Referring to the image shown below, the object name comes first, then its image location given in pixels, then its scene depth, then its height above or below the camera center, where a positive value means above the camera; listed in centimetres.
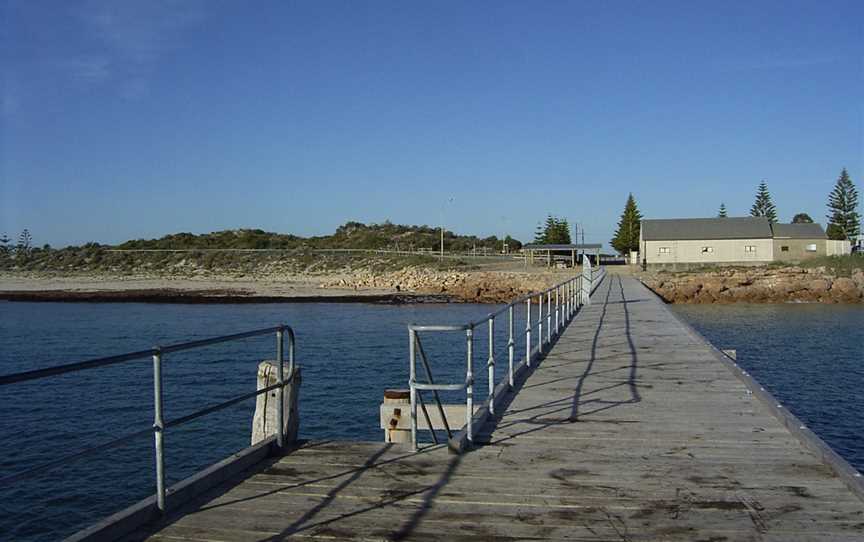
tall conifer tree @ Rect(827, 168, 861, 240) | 8800 +591
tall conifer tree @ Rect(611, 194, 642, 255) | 9312 +458
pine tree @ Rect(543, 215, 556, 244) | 9906 +458
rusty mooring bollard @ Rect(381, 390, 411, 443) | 1019 -204
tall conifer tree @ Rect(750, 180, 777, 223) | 9456 +714
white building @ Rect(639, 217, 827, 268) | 6712 +165
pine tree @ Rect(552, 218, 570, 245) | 9850 +441
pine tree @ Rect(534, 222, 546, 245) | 10251 +375
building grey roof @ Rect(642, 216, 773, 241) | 6756 +317
